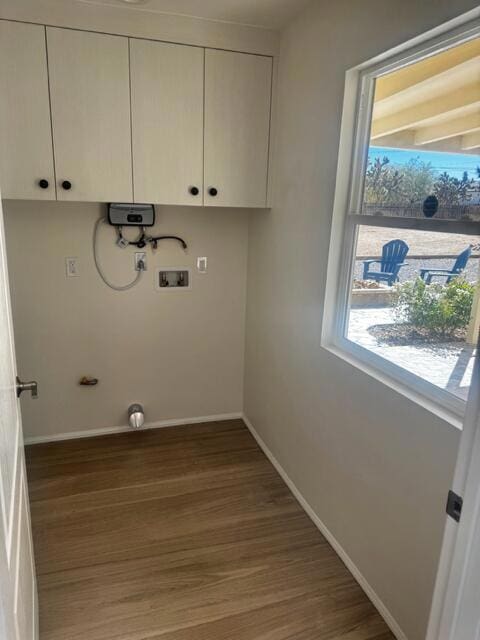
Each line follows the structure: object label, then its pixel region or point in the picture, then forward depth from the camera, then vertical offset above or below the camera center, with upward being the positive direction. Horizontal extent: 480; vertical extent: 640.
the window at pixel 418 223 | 1.39 -0.01
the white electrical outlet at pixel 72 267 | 2.70 -0.38
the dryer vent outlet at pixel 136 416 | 2.94 -1.38
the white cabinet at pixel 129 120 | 2.13 +0.45
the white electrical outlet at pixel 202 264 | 2.97 -0.36
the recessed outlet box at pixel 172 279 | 2.92 -0.46
